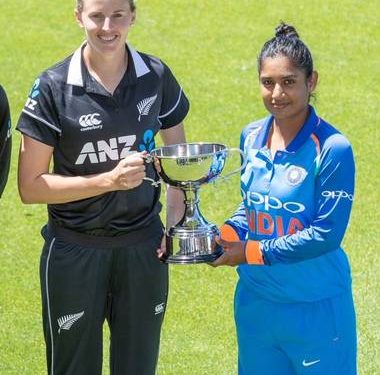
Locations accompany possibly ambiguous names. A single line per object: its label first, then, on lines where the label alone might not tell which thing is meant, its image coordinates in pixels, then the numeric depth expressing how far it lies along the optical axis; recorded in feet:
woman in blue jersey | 27.27
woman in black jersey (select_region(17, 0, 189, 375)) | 28.66
